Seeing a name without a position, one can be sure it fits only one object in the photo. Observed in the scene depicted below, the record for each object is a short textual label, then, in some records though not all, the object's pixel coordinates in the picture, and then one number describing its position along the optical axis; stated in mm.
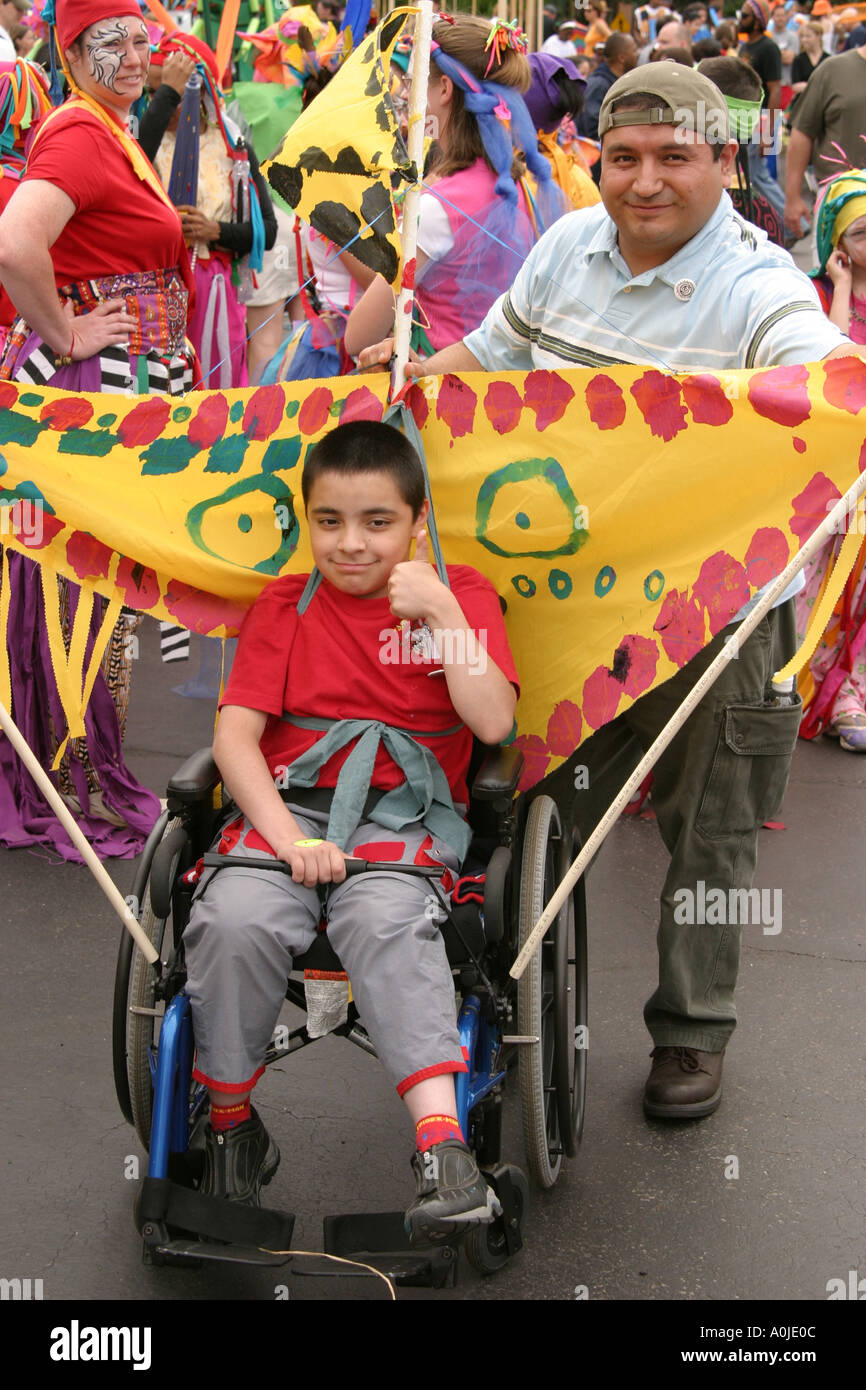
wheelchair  2422
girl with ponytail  4156
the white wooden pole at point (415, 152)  2820
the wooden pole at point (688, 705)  2430
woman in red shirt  3869
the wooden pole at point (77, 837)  2545
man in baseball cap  2895
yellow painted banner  2889
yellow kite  2906
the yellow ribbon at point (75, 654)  3117
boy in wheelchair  2436
